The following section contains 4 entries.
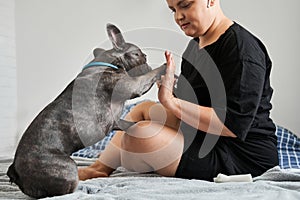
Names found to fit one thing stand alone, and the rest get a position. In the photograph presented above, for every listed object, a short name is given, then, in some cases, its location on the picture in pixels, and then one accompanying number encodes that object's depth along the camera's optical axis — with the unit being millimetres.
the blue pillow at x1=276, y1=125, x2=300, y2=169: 1862
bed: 1155
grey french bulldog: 1136
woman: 1381
